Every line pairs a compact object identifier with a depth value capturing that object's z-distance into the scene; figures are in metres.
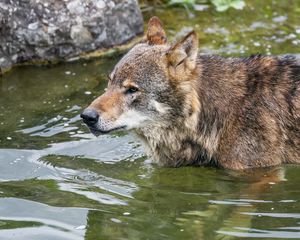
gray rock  21.64
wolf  15.56
